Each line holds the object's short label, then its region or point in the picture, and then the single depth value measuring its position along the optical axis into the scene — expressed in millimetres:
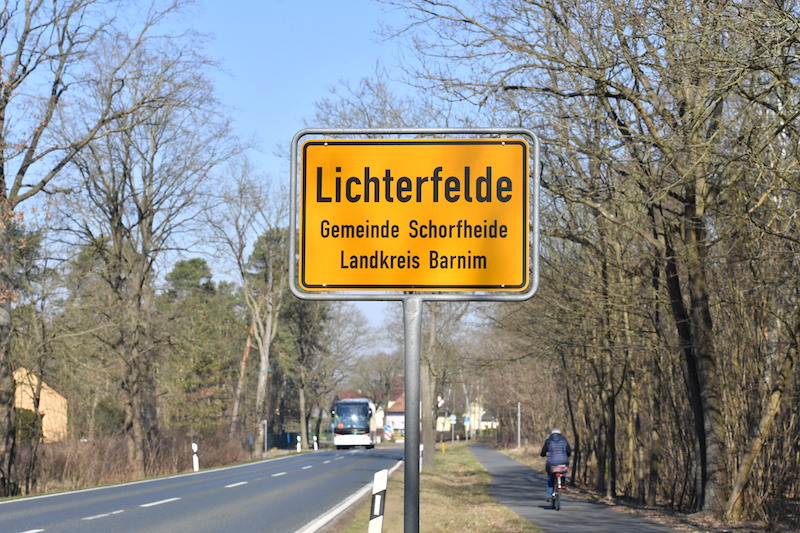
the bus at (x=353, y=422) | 61594
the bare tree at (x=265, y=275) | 48844
